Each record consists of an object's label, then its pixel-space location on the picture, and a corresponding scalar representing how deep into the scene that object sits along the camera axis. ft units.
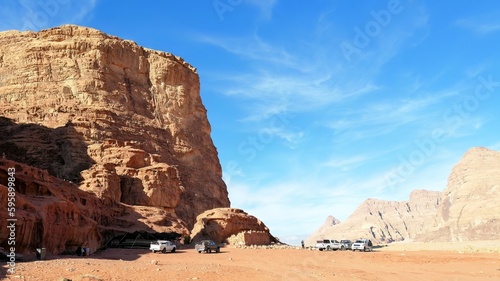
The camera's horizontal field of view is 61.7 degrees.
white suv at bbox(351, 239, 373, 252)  152.05
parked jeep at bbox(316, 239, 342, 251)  156.53
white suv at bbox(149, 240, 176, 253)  116.16
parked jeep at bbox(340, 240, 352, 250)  157.73
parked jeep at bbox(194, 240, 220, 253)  121.94
